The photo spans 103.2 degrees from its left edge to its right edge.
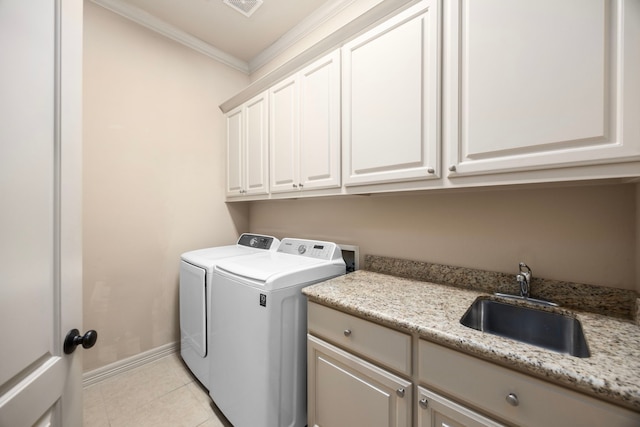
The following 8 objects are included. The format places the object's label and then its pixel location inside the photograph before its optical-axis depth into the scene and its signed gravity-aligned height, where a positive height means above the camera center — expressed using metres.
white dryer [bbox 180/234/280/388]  1.70 -0.62
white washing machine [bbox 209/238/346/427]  1.27 -0.69
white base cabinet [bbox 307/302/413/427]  0.97 -0.69
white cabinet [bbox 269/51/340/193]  1.56 +0.58
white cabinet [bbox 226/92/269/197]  2.10 +0.57
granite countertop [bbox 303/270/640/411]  0.62 -0.40
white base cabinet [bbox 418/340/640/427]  0.62 -0.51
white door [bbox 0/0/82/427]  0.52 +0.00
